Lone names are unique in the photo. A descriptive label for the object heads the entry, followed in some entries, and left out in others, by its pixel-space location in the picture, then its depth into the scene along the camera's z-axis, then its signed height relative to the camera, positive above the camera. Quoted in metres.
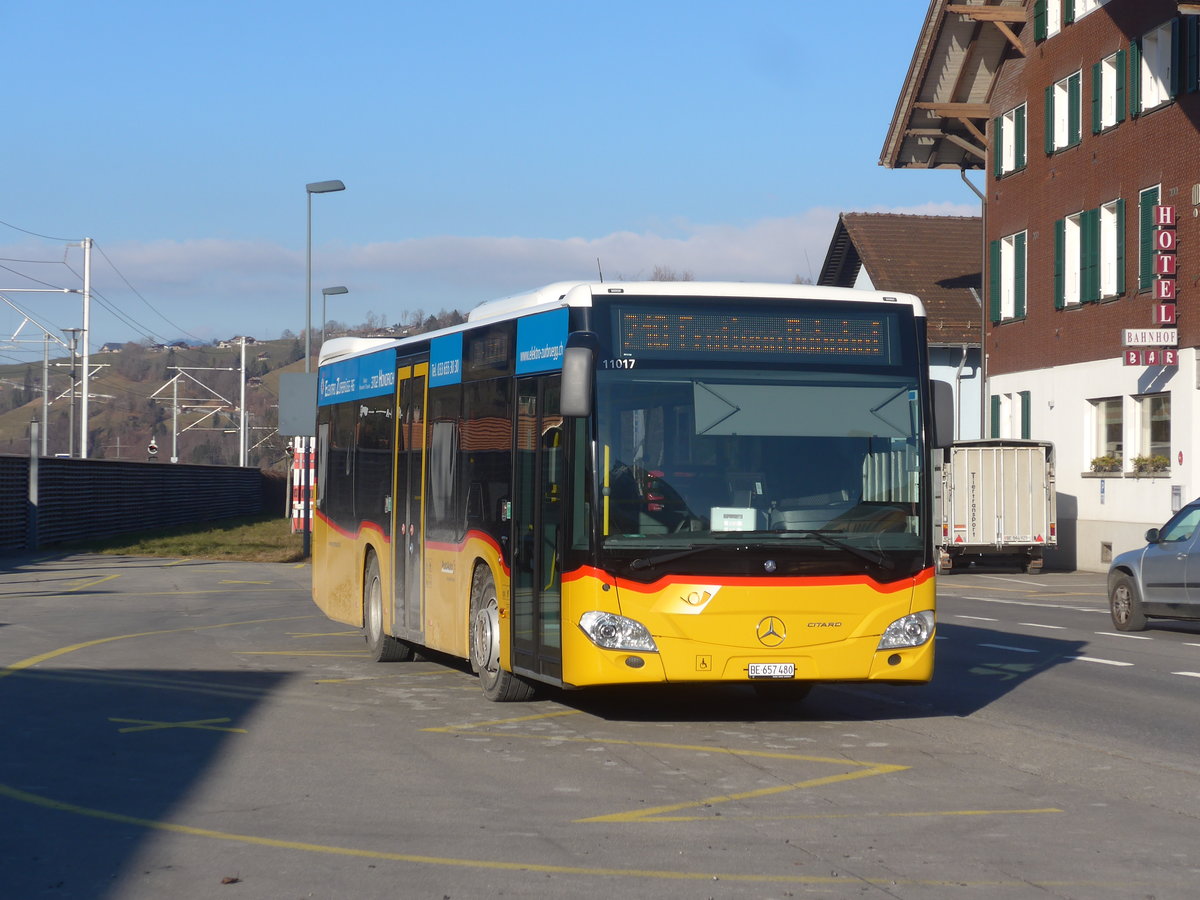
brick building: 33.34 +6.17
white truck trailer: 35.38 +0.18
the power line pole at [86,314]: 60.78 +6.83
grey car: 19.09 -0.84
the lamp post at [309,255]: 45.31 +6.70
